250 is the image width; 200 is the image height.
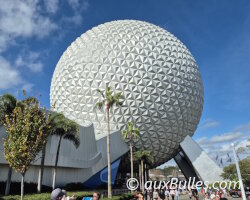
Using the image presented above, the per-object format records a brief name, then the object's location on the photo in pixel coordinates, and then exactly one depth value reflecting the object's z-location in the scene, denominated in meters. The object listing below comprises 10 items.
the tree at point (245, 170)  38.88
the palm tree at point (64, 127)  17.56
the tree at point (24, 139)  10.73
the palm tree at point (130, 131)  24.96
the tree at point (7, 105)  15.03
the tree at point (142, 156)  28.36
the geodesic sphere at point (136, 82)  28.38
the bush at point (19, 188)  16.56
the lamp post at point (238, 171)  10.82
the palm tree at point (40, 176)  16.03
